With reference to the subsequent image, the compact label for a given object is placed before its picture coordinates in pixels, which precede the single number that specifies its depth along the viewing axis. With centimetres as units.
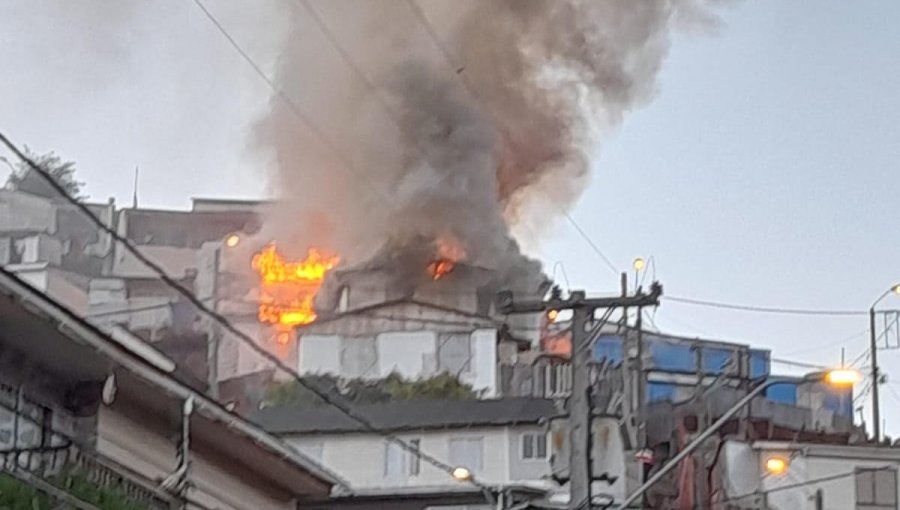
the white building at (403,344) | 6556
